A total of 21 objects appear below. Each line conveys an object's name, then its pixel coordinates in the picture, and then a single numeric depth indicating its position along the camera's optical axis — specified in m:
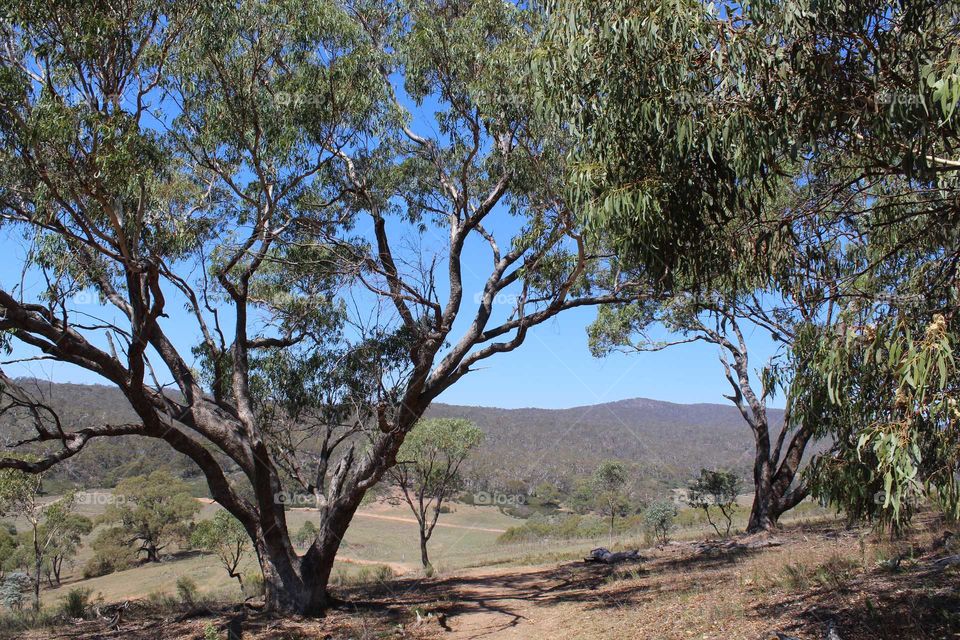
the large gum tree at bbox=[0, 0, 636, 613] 6.78
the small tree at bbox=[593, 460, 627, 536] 30.62
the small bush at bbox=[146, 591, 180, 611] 11.04
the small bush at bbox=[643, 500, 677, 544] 21.03
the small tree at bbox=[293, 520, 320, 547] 26.41
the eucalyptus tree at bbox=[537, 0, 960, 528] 3.85
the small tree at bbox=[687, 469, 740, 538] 18.83
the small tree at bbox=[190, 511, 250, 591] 19.67
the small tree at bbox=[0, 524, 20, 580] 26.00
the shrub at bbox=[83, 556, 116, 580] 30.67
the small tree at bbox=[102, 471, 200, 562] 30.69
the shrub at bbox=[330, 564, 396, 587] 14.43
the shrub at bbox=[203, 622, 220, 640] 5.94
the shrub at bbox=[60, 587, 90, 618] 10.43
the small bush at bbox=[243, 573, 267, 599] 12.75
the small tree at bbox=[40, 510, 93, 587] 26.45
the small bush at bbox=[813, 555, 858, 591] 6.68
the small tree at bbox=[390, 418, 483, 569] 22.03
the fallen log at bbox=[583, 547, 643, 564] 12.97
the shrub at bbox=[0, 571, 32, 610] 16.33
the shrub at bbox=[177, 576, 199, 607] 11.85
